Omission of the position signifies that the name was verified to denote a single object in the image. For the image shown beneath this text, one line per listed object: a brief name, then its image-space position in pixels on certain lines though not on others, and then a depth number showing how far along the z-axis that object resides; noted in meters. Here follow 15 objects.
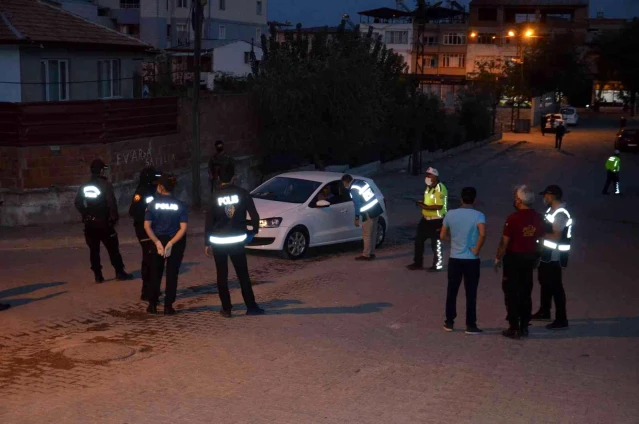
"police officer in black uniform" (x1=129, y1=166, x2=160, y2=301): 11.91
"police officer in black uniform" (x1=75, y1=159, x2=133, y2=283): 12.37
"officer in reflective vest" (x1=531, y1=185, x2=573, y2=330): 10.52
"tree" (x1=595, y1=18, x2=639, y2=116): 85.12
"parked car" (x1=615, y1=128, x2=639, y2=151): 49.69
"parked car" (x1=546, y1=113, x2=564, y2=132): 61.72
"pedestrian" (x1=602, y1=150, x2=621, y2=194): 30.19
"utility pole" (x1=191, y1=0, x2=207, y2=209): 20.12
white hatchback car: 15.33
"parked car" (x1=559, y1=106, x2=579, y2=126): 69.00
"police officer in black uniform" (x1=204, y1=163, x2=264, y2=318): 10.59
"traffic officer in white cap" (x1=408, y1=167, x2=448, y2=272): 14.45
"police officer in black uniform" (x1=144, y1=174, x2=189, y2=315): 10.80
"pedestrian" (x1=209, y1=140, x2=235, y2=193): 19.11
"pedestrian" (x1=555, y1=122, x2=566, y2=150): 49.47
